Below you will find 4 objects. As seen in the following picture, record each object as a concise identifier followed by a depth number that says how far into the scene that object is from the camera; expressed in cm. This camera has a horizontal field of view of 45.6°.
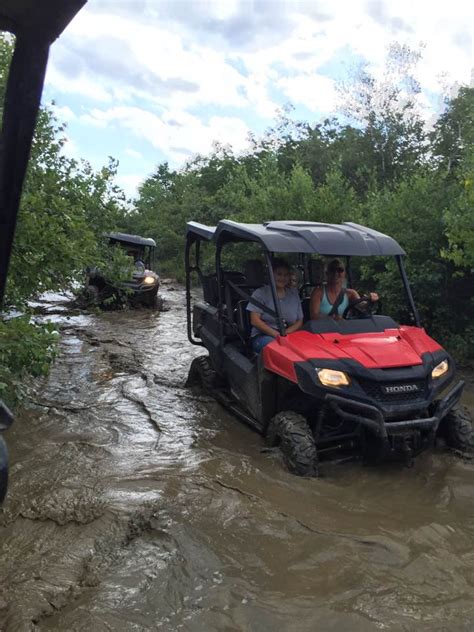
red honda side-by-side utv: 409
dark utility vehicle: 1336
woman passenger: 515
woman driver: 532
